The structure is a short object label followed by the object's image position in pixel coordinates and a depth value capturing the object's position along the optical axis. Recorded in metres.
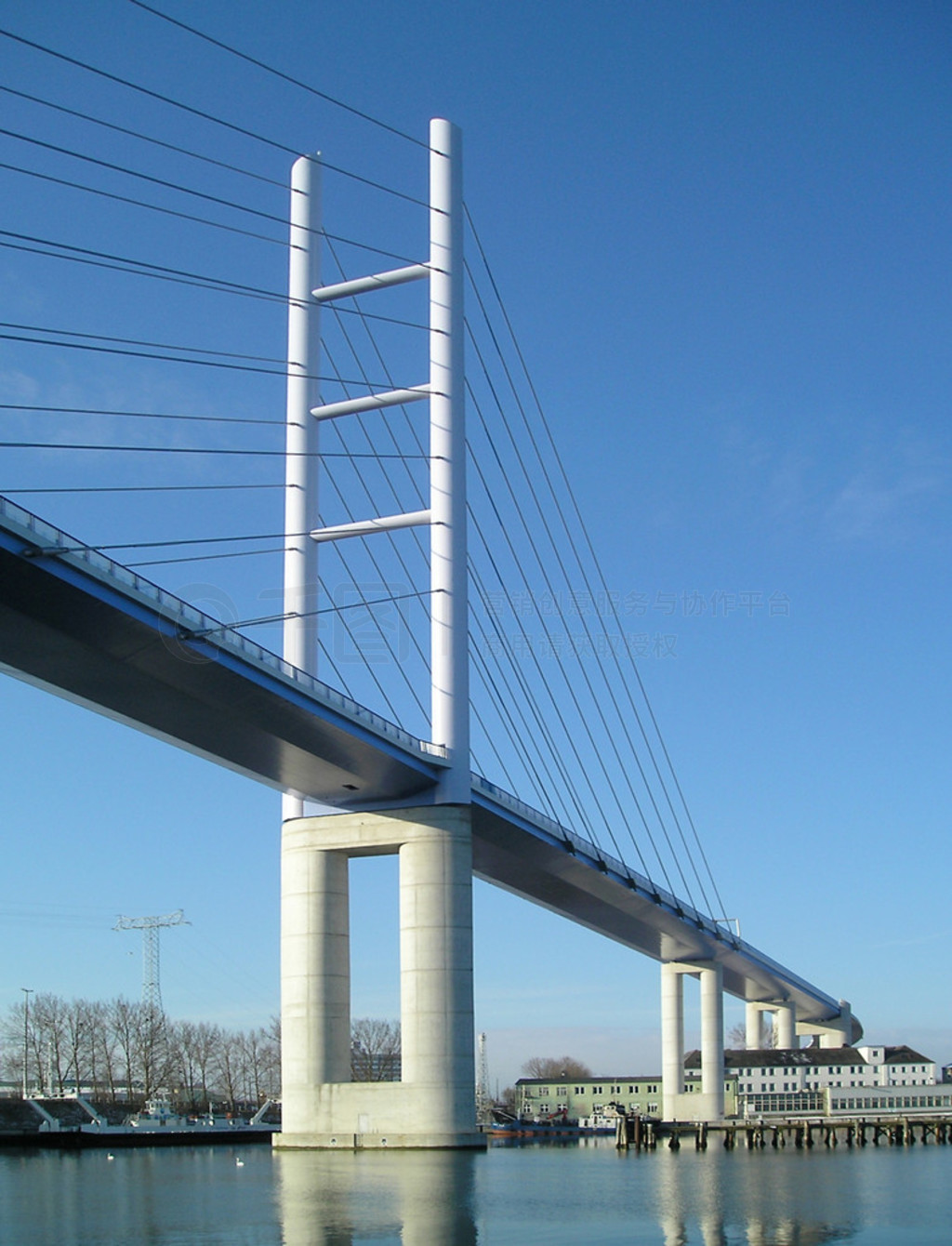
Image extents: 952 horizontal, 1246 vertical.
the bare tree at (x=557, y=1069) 176.32
